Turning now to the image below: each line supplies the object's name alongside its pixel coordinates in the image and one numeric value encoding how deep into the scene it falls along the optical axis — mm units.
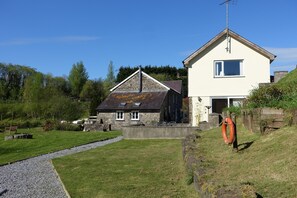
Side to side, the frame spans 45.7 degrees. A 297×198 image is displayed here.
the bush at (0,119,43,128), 43625
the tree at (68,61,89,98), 74625
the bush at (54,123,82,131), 37412
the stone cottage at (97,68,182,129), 39469
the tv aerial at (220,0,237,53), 24984
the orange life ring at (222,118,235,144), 8023
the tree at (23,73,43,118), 51938
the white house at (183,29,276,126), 24656
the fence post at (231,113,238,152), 8006
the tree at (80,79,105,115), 52250
